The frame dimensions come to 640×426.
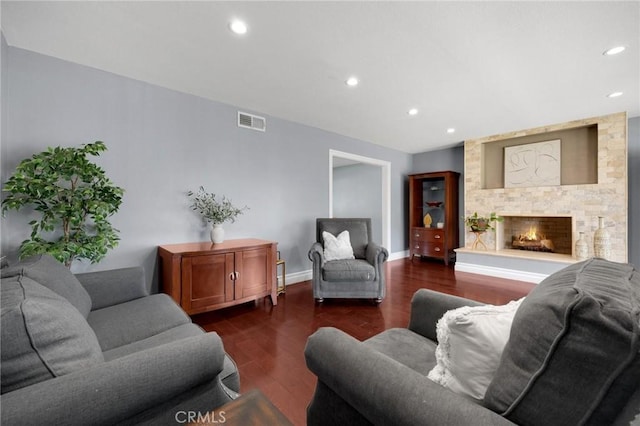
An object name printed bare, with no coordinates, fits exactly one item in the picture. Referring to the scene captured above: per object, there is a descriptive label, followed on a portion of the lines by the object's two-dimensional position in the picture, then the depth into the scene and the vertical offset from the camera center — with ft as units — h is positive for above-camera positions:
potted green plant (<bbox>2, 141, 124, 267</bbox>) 6.17 +0.30
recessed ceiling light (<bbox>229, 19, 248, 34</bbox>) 6.14 +4.48
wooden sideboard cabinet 7.79 -1.97
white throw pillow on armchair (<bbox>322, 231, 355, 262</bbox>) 11.02 -1.48
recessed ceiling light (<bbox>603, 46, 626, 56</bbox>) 7.07 +4.46
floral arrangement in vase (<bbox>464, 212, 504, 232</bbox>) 14.92 -0.52
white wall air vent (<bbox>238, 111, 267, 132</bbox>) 11.05 +3.96
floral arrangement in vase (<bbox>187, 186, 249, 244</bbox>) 9.52 +0.10
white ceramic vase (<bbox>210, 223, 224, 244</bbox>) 9.45 -0.78
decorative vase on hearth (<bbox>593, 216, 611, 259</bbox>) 11.55 -1.32
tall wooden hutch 17.24 -0.18
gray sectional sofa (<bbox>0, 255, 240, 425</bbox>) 2.25 -1.57
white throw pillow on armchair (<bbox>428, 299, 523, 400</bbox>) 2.52 -1.39
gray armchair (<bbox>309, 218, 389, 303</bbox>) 9.82 -2.47
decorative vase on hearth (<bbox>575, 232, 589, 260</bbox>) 12.26 -1.70
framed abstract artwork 13.83 +2.65
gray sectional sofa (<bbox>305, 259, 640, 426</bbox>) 1.73 -1.25
